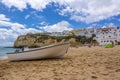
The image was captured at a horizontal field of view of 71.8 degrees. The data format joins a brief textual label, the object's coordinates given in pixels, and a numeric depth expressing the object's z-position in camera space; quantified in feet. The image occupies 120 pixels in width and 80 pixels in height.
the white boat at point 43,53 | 16.80
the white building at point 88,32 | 147.88
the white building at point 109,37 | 107.80
